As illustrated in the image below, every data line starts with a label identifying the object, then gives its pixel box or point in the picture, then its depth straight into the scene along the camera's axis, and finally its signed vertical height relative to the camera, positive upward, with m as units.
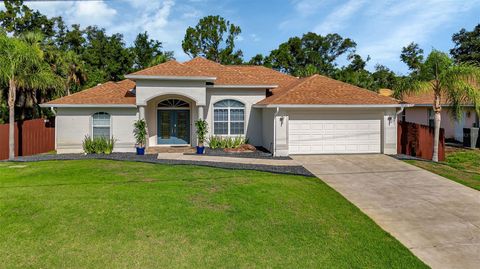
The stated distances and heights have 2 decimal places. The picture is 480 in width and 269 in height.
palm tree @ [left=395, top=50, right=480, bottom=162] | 14.58 +2.29
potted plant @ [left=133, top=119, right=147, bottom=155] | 16.64 -0.28
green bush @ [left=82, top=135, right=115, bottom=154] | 17.17 -0.89
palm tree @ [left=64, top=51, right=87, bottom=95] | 23.56 +4.61
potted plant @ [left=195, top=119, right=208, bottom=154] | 16.76 -0.12
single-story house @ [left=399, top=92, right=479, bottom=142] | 21.45 +0.98
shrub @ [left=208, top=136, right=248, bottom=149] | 18.55 -0.73
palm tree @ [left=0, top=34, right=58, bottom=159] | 14.74 +3.01
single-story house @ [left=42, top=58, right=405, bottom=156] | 16.28 +1.03
